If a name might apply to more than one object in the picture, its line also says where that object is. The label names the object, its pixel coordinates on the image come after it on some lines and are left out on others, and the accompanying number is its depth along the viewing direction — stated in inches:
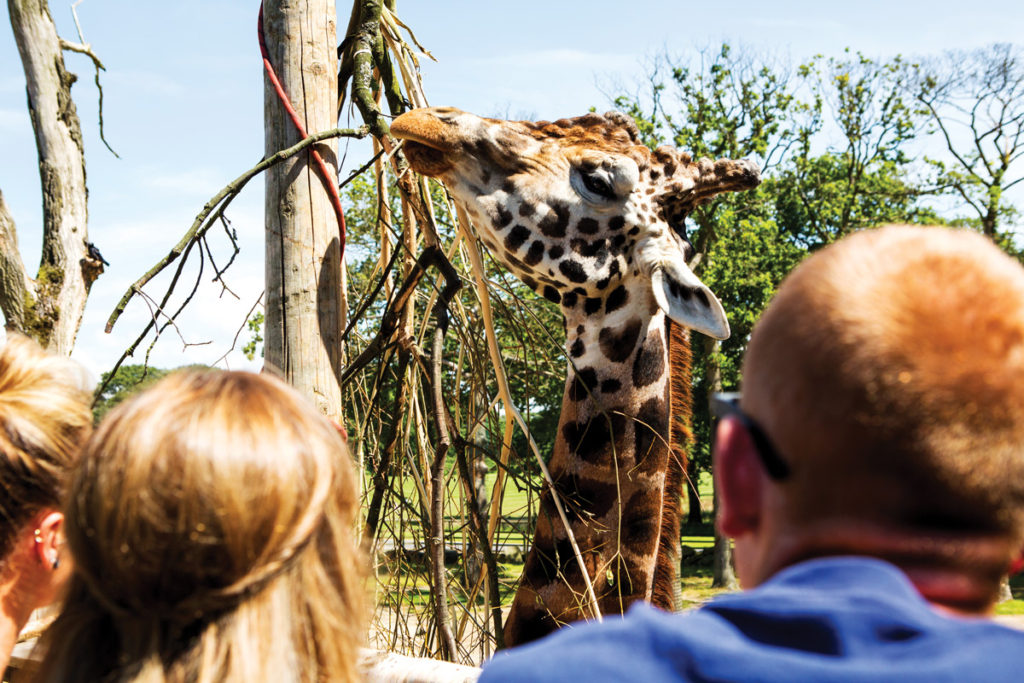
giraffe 112.3
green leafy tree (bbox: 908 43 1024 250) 709.9
